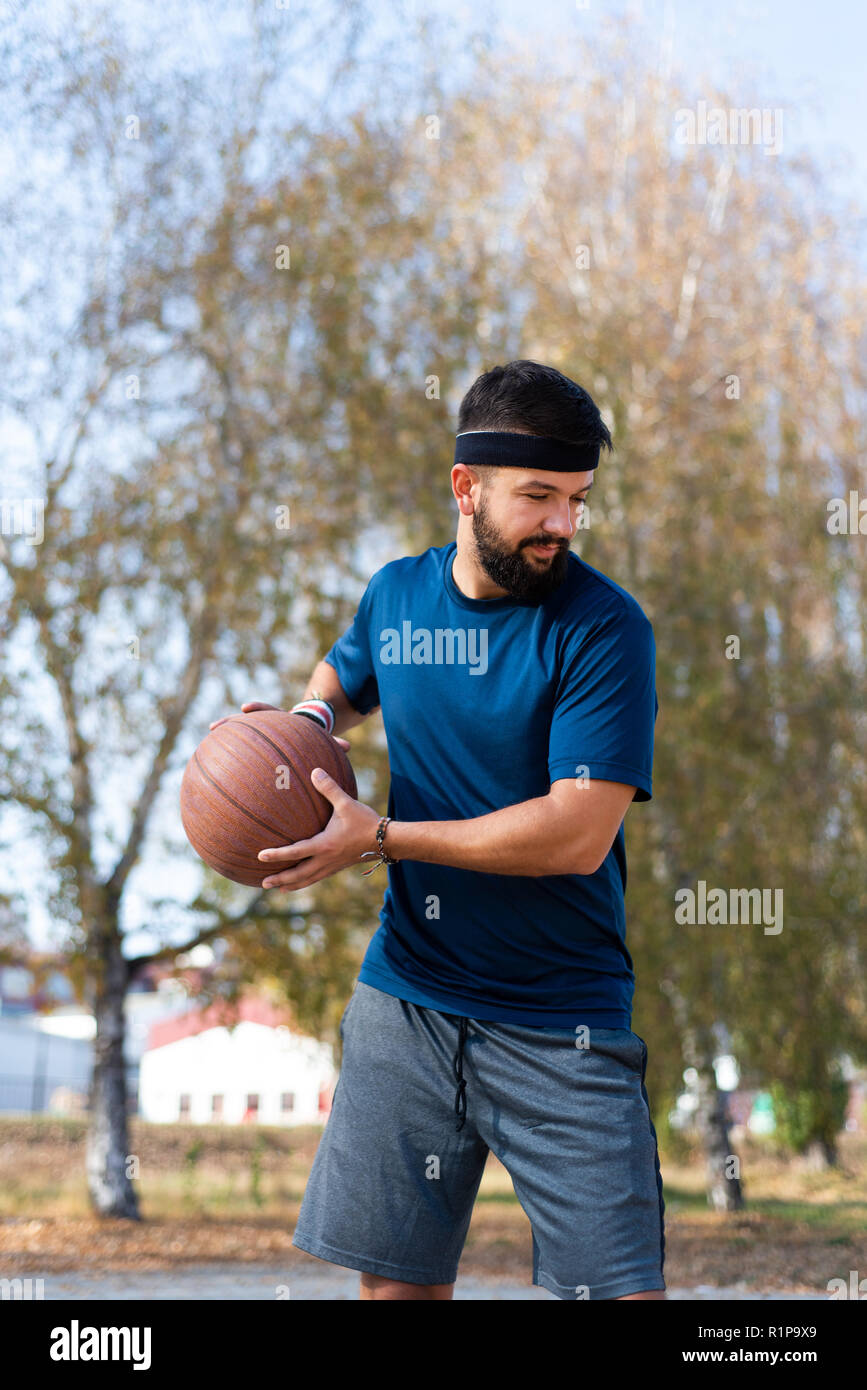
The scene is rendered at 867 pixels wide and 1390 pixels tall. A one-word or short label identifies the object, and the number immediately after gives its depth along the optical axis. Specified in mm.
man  2494
